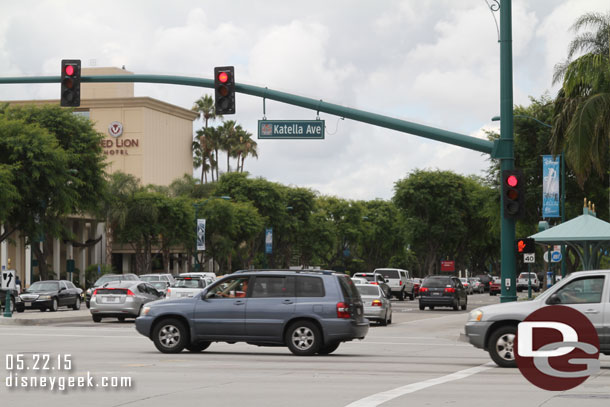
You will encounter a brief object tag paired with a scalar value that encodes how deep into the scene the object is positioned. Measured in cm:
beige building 9994
